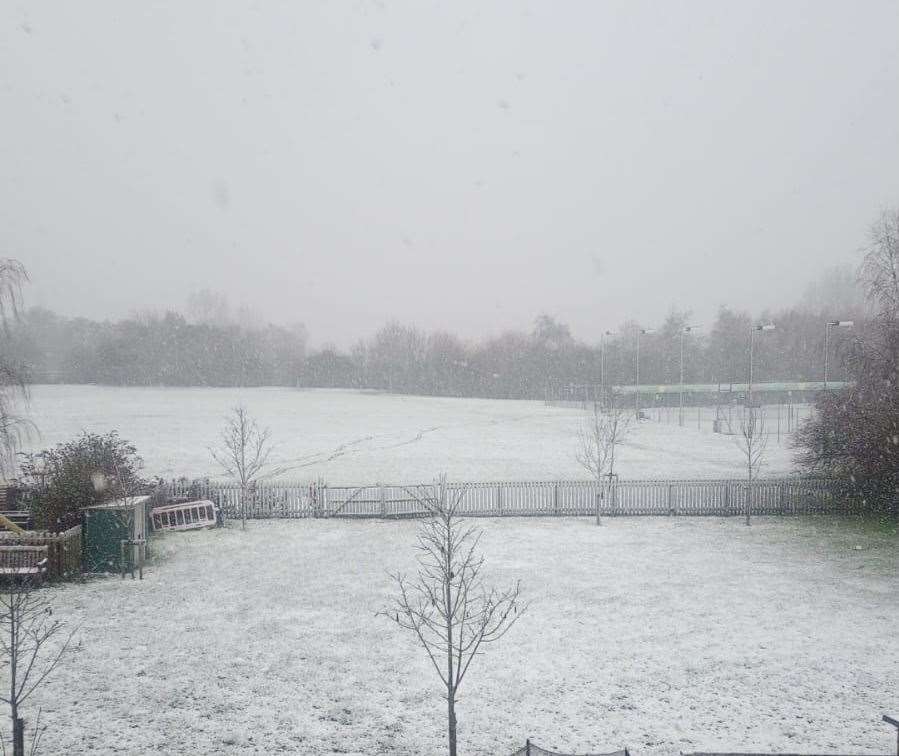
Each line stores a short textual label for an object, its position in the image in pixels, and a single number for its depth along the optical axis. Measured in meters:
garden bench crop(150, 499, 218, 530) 21.64
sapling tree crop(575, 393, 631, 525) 23.42
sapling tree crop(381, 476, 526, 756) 8.89
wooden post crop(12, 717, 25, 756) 7.62
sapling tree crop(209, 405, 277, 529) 22.31
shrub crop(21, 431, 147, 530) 17.97
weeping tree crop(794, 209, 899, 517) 21.98
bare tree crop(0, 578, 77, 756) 8.31
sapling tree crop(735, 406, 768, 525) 22.42
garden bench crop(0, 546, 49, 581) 15.40
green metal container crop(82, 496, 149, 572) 16.75
